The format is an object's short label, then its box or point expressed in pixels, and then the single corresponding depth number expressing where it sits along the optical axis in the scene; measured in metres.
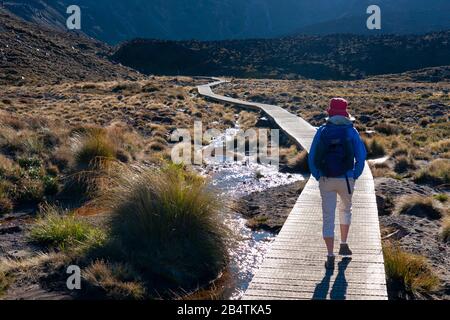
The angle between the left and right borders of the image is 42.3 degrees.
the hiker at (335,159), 6.84
